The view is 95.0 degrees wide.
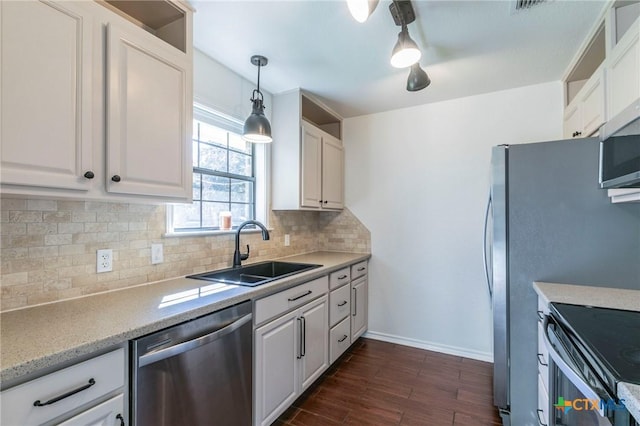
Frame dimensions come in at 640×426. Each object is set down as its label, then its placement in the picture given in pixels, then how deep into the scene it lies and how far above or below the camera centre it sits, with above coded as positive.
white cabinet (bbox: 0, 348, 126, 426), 0.78 -0.53
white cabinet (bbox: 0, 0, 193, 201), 0.99 +0.46
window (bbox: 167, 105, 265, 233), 2.09 +0.30
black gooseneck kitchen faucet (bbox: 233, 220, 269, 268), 2.20 -0.28
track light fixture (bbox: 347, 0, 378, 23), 1.28 +0.91
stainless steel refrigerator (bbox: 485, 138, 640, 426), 1.64 -0.15
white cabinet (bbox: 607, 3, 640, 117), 1.32 +0.76
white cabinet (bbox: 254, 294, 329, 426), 1.66 -0.93
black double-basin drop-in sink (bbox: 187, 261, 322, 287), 1.90 -0.44
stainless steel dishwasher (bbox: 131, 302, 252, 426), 1.07 -0.67
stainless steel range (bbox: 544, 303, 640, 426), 0.82 -0.48
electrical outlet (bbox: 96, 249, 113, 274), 1.47 -0.24
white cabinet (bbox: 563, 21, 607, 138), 1.70 +0.81
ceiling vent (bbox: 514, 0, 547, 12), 1.56 +1.14
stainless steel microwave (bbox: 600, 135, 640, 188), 1.20 +0.25
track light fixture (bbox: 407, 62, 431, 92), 2.07 +0.97
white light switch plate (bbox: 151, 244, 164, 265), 1.73 -0.24
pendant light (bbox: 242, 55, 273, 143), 2.00 +0.61
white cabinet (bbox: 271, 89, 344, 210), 2.64 +0.53
